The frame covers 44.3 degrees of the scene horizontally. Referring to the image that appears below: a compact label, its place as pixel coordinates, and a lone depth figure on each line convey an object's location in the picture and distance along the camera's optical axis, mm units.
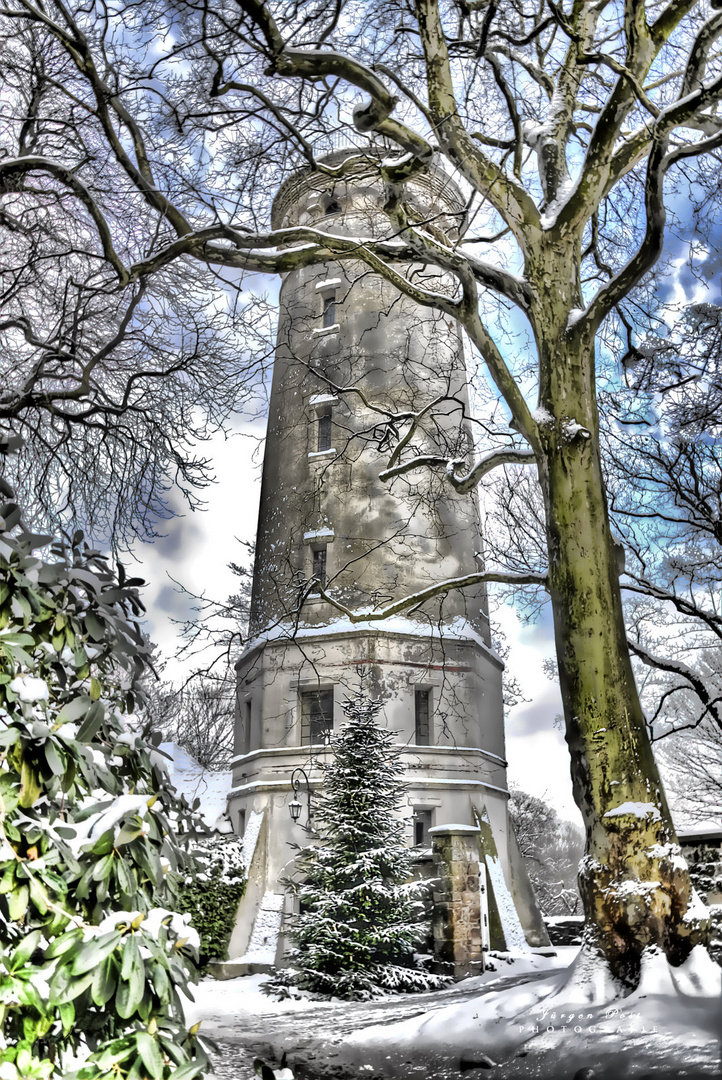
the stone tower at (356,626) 21969
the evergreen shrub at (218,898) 19266
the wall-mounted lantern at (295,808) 16459
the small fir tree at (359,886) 13878
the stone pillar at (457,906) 14758
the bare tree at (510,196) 6504
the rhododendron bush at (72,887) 2039
